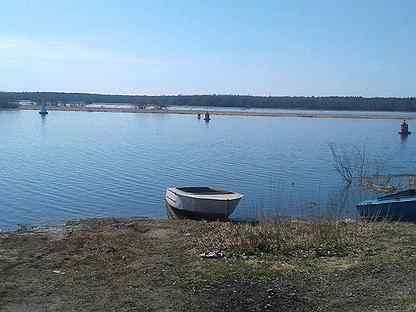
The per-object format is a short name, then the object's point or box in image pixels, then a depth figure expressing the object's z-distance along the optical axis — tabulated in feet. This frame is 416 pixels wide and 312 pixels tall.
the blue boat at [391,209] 62.13
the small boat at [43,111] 415.03
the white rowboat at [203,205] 67.10
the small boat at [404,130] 250.37
